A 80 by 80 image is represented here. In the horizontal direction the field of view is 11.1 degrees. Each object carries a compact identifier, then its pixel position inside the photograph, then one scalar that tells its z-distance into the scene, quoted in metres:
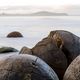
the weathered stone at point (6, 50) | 18.74
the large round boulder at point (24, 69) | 6.63
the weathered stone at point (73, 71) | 7.44
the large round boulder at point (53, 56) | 10.39
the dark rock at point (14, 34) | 29.42
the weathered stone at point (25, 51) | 10.76
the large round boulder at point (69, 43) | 10.75
